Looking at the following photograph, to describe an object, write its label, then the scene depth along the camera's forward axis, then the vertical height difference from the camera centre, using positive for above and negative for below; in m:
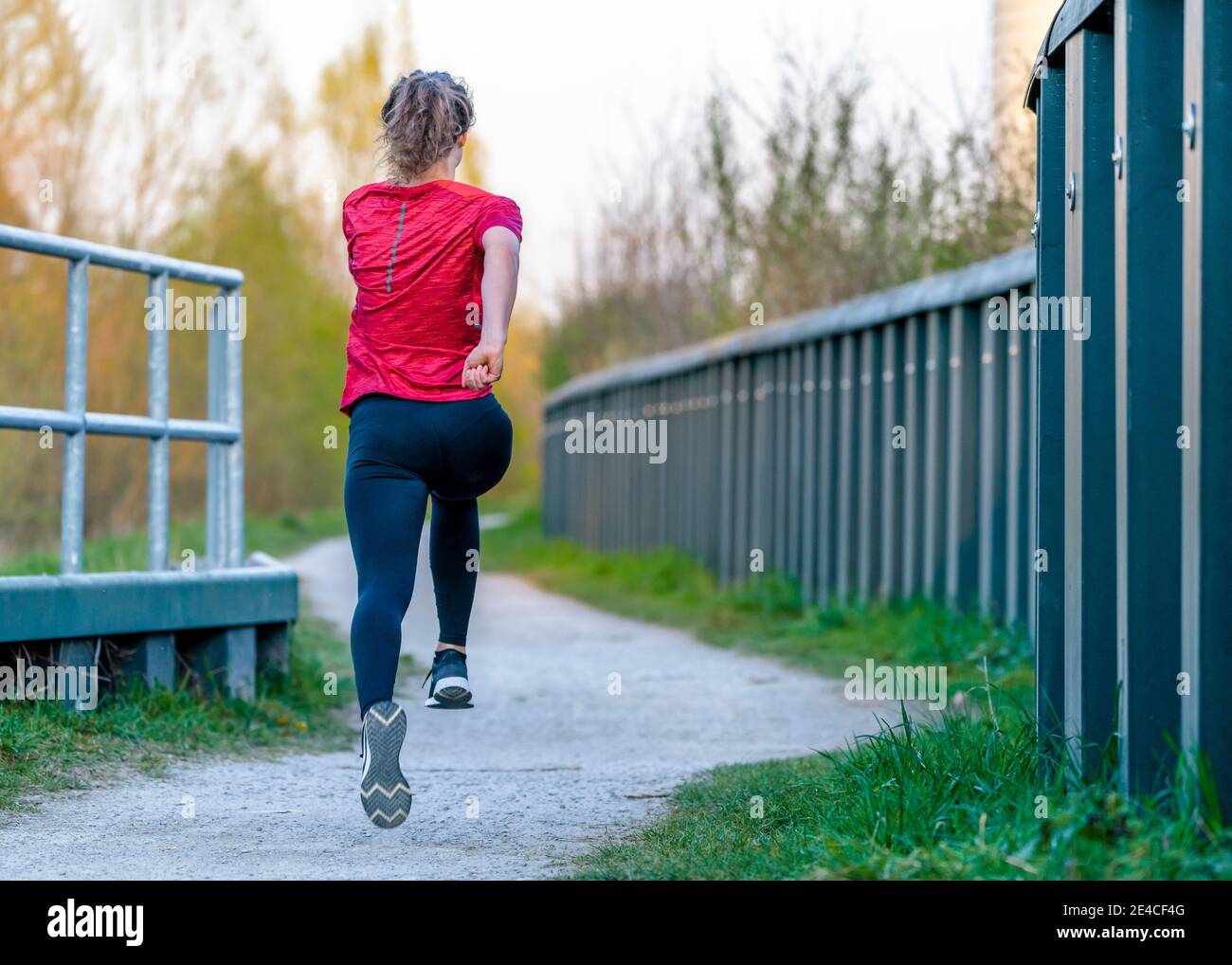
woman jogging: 7.81 +0.44
